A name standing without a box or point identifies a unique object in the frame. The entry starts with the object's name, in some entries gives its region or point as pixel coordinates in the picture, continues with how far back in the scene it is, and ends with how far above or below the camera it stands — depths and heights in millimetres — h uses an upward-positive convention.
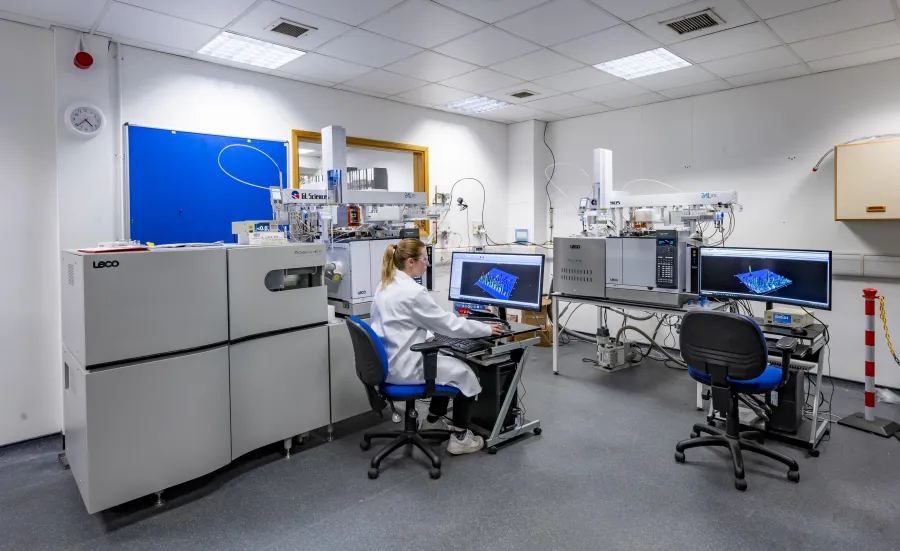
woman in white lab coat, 2553 -311
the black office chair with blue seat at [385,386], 2406 -612
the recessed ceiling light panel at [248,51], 3219 +1434
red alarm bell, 2955 +1212
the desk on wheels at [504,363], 2676 -559
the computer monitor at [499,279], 2941 -104
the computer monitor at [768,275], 2828 -96
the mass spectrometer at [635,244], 3418 +118
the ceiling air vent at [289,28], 2955 +1407
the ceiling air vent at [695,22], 2914 +1408
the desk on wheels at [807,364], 2605 -549
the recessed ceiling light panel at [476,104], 4875 +1559
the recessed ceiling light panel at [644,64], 3631 +1477
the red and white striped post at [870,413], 2904 -941
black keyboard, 2616 -432
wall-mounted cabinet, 3417 +534
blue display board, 3289 +582
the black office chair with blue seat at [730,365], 2307 -497
